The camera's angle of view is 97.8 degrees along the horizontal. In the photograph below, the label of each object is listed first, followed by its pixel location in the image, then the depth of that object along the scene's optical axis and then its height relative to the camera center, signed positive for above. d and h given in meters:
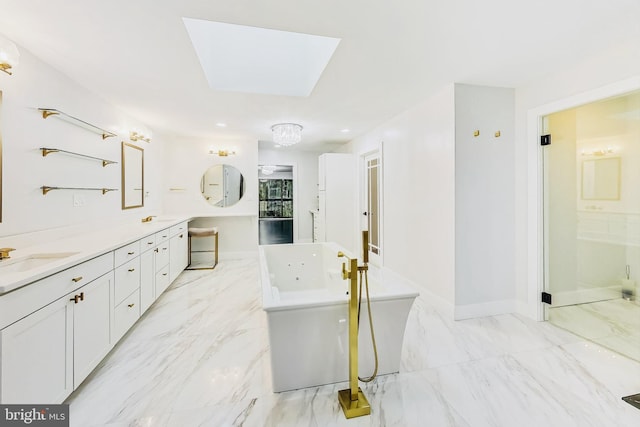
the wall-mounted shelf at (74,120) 2.20 +0.83
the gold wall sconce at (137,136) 3.62 +1.04
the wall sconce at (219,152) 5.13 +1.12
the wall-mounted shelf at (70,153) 2.19 +0.52
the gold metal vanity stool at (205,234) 4.64 -0.36
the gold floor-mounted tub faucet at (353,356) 1.59 -0.84
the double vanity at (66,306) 1.25 -0.55
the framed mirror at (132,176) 3.47 +0.48
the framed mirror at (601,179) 2.87 +0.34
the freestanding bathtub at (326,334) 1.67 -0.77
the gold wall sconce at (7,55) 1.68 +0.97
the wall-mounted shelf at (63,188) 2.19 +0.21
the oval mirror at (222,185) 5.16 +0.51
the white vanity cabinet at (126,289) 2.13 -0.63
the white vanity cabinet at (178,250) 3.64 -0.53
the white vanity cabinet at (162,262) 3.08 -0.57
